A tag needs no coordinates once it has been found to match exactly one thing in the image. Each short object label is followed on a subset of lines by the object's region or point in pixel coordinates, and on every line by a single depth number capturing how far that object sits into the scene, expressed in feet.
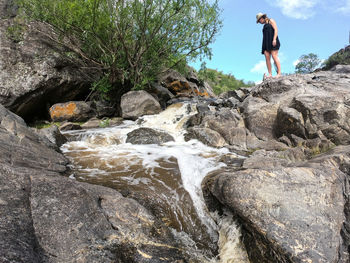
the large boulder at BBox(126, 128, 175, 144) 26.30
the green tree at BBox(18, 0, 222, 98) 34.53
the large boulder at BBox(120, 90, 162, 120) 39.01
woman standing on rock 28.66
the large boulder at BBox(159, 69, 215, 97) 58.59
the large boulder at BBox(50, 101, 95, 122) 39.47
